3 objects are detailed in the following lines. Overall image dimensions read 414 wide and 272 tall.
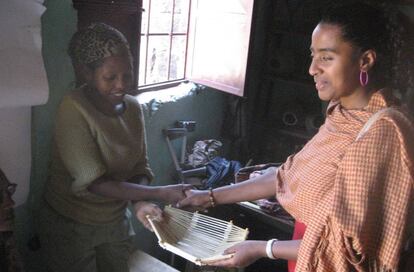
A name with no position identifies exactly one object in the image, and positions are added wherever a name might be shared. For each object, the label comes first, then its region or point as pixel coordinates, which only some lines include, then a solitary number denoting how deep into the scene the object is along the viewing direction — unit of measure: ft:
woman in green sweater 4.77
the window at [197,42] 8.64
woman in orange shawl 3.47
